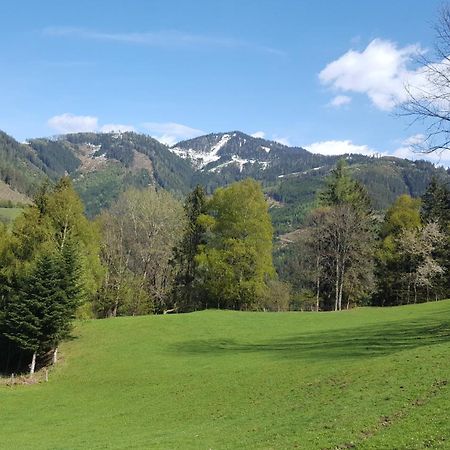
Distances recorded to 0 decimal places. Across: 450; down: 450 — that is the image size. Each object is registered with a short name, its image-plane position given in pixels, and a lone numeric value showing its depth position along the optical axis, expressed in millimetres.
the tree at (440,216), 67562
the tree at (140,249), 67125
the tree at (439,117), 23609
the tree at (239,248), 59812
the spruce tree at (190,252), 66250
